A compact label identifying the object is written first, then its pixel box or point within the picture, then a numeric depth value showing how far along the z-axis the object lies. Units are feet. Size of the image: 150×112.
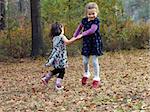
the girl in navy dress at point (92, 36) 19.78
